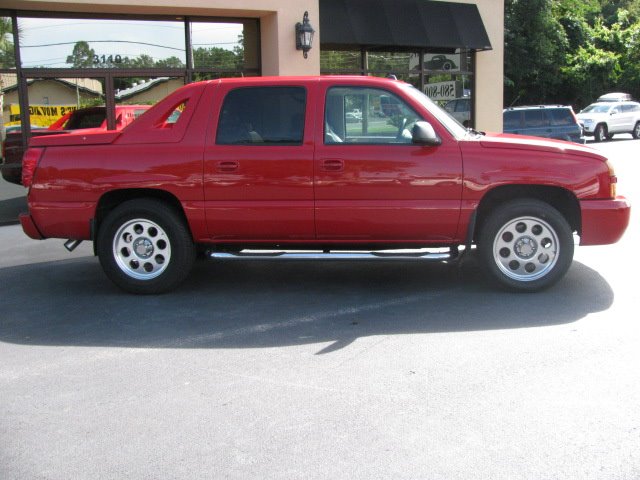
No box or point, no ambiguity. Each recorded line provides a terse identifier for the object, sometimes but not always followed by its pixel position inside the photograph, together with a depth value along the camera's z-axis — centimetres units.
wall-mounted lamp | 1346
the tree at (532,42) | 3406
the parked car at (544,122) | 2364
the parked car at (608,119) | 3066
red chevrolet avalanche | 627
